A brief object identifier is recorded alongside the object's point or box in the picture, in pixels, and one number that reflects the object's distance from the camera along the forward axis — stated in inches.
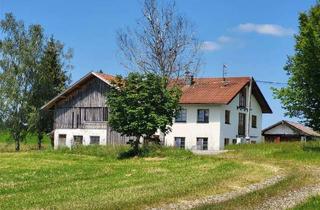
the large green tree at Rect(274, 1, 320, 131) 1510.8
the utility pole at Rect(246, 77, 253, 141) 2301.9
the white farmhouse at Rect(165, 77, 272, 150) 2148.1
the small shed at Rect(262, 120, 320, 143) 2807.6
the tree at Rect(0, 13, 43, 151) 2349.9
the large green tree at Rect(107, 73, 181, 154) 1441.9
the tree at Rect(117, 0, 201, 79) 2171.5
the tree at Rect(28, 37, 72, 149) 2412.6
